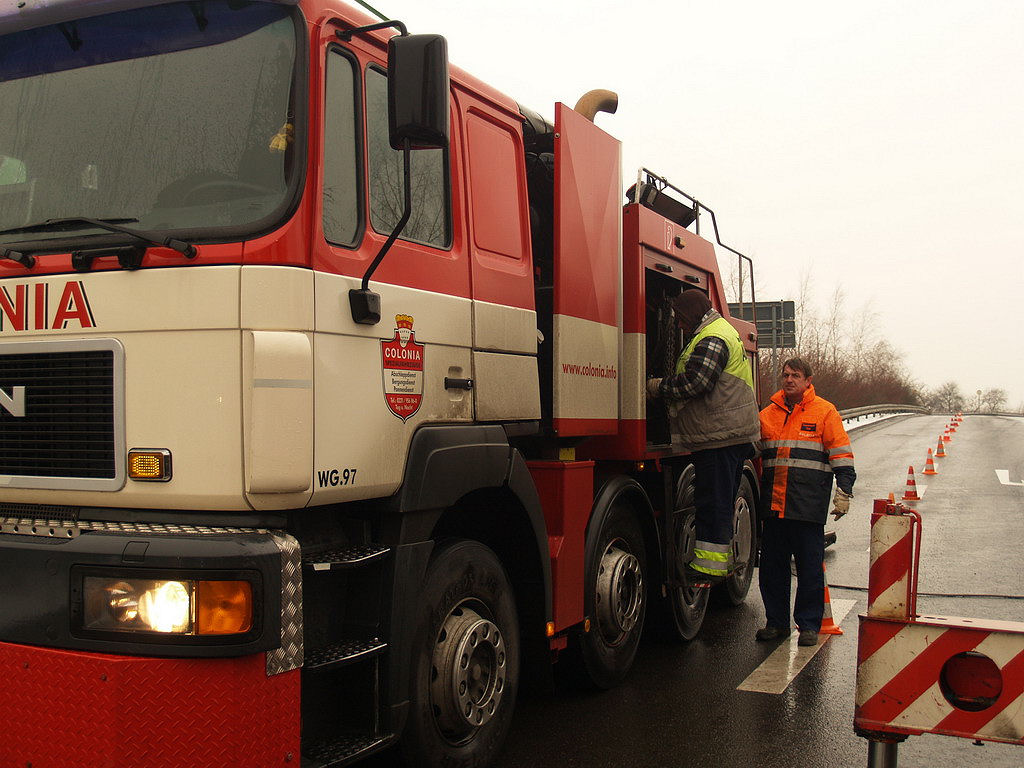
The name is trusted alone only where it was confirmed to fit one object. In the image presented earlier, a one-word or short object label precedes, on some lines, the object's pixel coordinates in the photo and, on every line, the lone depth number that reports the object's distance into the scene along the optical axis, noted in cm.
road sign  1423
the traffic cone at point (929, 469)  1881
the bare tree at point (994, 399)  10512
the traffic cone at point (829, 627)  664
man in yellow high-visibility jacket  593
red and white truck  282
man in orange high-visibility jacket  643
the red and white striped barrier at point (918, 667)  334
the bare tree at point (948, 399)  9841
